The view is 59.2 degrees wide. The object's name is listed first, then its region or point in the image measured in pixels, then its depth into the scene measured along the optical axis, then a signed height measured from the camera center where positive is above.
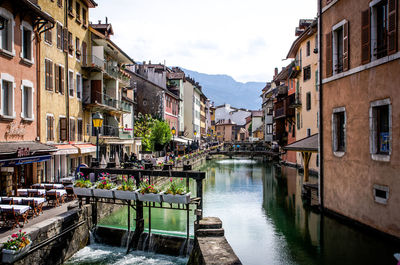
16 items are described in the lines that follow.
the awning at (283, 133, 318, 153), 20.48 -0.87
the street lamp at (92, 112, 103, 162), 16.62 +0.57
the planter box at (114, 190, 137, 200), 12.10 -2.19
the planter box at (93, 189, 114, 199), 12.62 -2.22
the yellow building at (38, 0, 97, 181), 20.27 +3.02
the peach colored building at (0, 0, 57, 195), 15.80 +1.84
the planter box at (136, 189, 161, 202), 11.59 -2.17
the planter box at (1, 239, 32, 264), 8.68 -3.04
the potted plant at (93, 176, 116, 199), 12.66 -2.09
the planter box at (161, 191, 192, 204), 11.17 -2.12
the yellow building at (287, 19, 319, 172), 34.38 +5.20
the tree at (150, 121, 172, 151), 43.66 -0.15
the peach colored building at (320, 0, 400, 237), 12.20 +0.80
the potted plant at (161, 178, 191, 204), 11.18 -2.02
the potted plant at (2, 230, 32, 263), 8.70 -2.89
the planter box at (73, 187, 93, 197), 12.98 -2.20
